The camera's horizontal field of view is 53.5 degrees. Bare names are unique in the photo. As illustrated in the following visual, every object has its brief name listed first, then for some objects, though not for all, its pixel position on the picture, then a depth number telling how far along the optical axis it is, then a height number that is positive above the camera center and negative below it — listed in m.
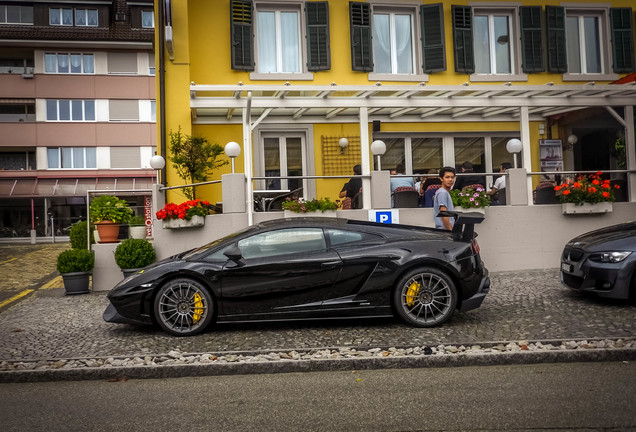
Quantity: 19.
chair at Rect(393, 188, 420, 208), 12.12 +0.62
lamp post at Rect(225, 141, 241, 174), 11.45 +1.61
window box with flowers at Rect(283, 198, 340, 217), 11.62 +0.49
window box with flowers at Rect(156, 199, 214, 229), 11.43 +0.45
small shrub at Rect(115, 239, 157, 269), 11.27 -0.22
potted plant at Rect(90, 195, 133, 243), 11.98 +0.46
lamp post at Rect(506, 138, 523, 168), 12.25 +1.56
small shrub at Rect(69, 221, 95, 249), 14.70 +0.19
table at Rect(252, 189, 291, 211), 12.14 +0.79
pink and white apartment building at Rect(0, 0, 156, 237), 36.22 +7.73
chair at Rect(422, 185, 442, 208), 12.02 +0.67
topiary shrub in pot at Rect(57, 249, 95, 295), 11.45 -0.44
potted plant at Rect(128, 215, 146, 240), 11.91 +0.26
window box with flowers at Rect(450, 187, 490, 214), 11.92 +0.53
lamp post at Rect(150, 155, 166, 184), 12.48 +1.56
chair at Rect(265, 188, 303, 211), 12.09 +0.66
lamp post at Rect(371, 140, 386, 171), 11.82 +1.58
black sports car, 7.05 -0.58
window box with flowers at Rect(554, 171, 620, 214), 12.15 +0.50
